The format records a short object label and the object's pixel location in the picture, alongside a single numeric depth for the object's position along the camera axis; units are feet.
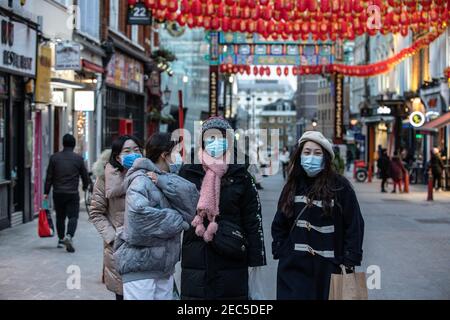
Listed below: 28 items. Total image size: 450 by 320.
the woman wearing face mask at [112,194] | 25.96
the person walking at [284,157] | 155.47
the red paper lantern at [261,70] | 140.77
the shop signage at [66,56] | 66.39
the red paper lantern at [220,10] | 76.38
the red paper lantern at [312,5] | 69.00
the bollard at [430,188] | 86.99
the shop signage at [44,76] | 62.18
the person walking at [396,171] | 105.40
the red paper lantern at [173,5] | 73.97
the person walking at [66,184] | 45.62
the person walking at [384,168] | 107.96
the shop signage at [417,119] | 127.82
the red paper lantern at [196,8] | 73.77
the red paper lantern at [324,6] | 69.46
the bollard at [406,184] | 104.85
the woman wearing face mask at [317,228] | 22.15
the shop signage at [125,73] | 99.66
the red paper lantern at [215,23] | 84.86
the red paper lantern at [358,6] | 70.79
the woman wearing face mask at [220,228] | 22.27
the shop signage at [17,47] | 54.03
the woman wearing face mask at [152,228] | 20.95
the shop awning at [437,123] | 106.96
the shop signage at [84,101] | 75.66
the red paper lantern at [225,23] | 85.21
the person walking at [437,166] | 102.95
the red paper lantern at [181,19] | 78.85
